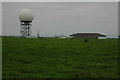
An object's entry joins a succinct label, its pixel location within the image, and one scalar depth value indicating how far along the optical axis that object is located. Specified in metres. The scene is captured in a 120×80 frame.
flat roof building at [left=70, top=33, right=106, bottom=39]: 97.13
